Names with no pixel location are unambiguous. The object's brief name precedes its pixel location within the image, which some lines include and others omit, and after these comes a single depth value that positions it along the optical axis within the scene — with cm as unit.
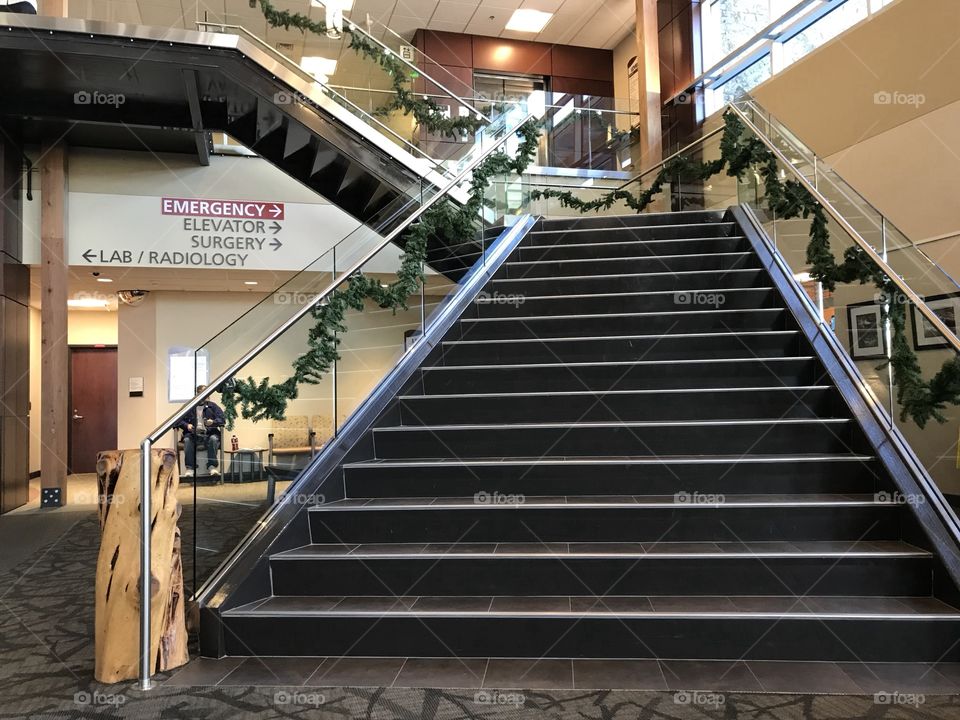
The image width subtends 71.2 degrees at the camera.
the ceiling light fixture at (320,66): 674
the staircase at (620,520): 255
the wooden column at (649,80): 984
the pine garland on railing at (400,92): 709
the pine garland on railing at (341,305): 316
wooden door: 1191
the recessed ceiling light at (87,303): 1104
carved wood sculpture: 250
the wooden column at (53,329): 727
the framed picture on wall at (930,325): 295
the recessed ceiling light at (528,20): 1132
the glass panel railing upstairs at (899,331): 296
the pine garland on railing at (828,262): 300
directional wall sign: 790
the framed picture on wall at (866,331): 339
